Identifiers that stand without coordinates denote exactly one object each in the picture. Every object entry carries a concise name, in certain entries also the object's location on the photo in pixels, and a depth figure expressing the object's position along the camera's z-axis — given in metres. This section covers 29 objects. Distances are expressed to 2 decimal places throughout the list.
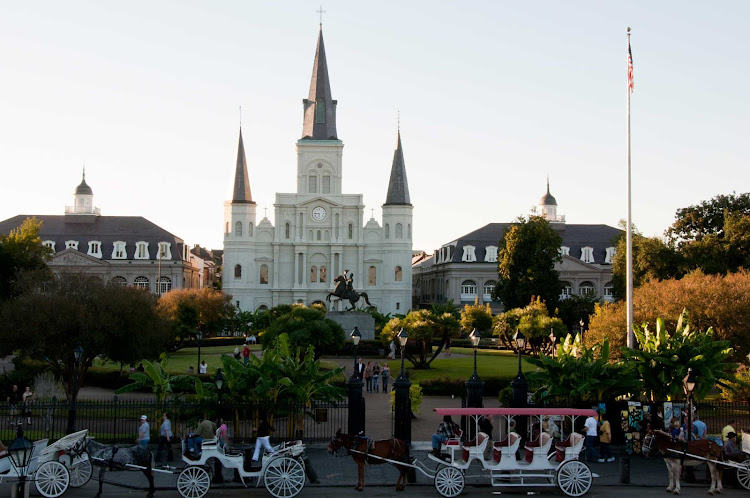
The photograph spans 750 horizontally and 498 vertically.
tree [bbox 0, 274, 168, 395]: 34.75
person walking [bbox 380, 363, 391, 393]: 39.34
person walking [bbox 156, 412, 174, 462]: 21.62
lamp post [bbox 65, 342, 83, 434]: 22.47
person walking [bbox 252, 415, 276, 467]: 18.39
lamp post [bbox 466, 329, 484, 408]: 25.61
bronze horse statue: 60.91
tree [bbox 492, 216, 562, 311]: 70.19
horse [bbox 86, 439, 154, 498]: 17.52
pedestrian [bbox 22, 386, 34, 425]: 21.53
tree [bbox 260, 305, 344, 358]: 45.03
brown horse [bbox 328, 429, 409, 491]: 18.19
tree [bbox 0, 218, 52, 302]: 51.88
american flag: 31.16
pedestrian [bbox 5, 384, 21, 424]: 25.62
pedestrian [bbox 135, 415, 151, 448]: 21.22
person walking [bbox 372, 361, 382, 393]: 39.38
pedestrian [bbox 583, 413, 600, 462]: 22.11
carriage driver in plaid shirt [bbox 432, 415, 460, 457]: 20.78
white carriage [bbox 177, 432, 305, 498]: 17.30
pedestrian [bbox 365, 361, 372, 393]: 39.38
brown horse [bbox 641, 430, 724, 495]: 18.39
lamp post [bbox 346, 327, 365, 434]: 24.05
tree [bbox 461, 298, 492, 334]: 63.91
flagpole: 29.62
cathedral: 94.75
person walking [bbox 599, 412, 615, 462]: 22.44
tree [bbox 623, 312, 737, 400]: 24.98
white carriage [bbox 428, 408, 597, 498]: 17.75
